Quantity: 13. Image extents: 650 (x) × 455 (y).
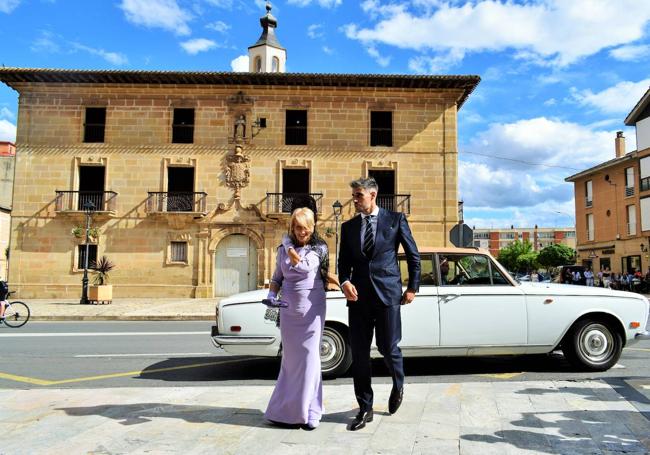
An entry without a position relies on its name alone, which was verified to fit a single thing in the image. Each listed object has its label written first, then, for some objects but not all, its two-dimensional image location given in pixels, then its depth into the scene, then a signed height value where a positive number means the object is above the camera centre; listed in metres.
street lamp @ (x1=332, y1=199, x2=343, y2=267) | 21.88 +2.12
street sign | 13.19 +0.93
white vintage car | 5.81 -0.58
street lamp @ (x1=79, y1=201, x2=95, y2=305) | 19.15 -0.17
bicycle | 12.36 -1.21
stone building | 22.70 +4.79
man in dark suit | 3.96 -0.10
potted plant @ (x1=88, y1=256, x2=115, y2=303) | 18.94 -0.80
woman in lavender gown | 3.82 -0.43
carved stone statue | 23.22 +6.52
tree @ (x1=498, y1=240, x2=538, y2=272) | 80.94 +2.17
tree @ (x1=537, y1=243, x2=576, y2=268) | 64.94 +2.01
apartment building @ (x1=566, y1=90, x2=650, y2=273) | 35.91 +5.30
